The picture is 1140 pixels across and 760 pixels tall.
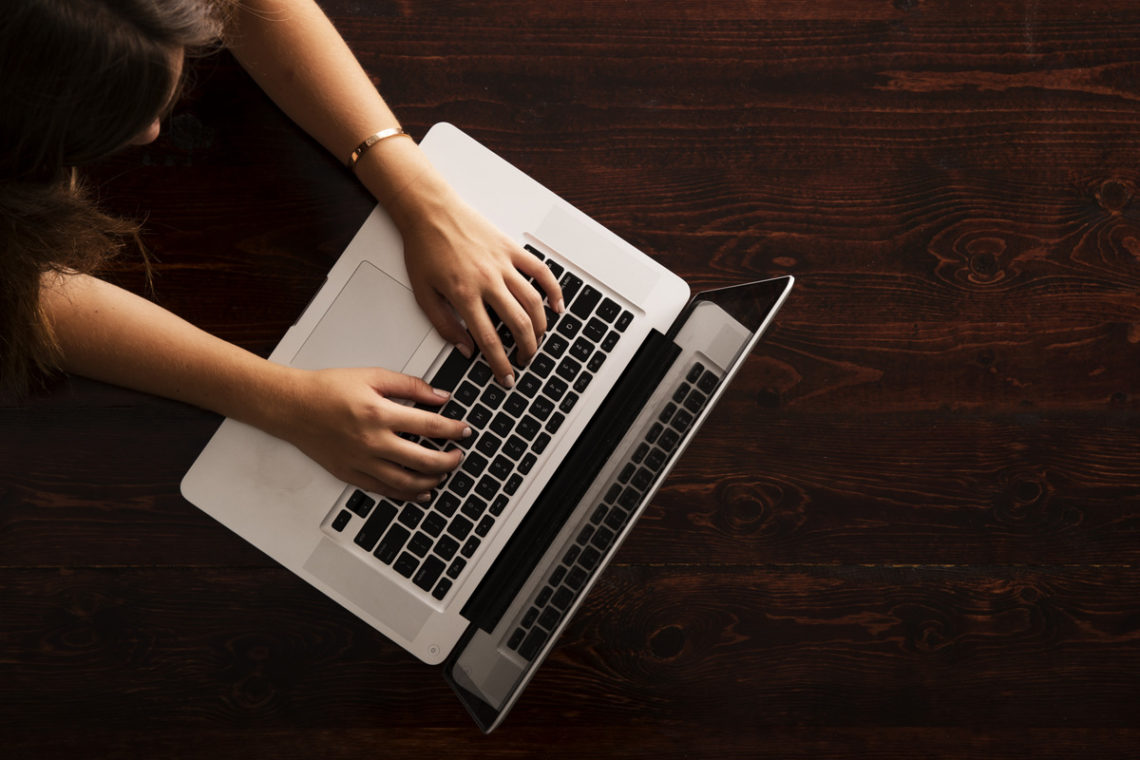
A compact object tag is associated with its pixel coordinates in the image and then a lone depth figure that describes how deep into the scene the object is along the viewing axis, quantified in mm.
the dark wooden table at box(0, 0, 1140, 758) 876
